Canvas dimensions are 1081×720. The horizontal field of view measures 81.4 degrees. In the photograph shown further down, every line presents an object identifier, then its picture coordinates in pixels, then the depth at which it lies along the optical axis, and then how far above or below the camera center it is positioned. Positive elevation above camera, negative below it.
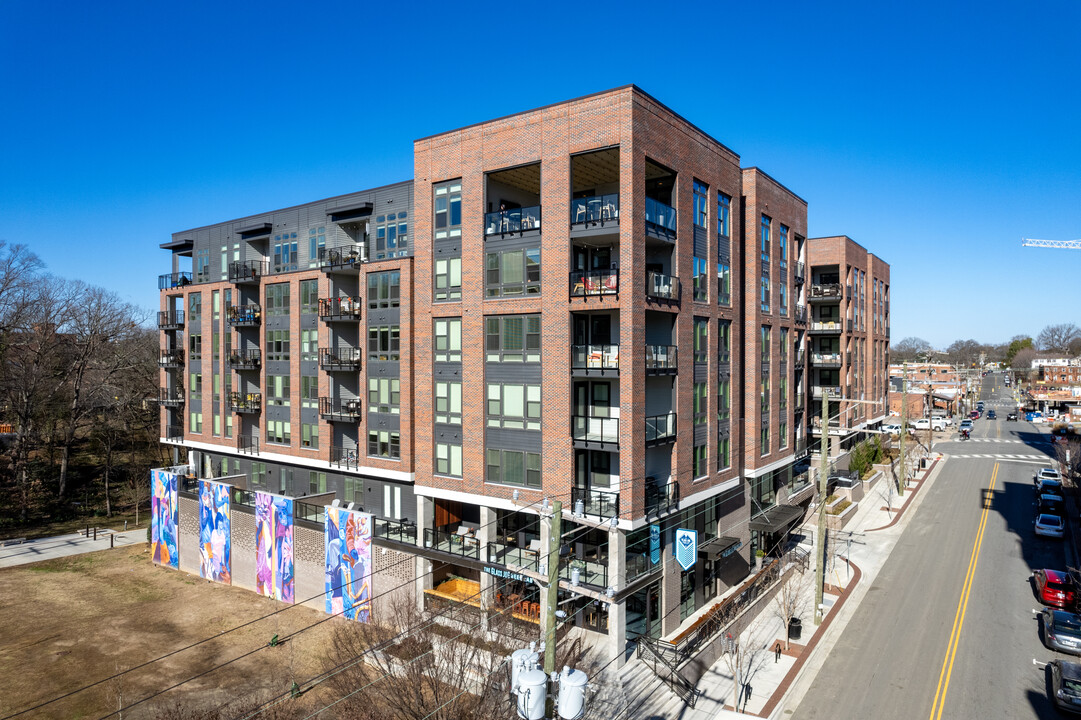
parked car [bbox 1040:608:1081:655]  24.86 -10.93
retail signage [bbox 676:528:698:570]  26.08 -7.88
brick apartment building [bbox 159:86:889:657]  24.19 +0.02
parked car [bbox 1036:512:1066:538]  39.66 -10.60
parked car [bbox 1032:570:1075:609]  29.16 -10.81
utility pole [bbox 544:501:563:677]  11.76 -4.58
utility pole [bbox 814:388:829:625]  27.16 -7.39
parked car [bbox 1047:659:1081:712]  20.33 -10.77
